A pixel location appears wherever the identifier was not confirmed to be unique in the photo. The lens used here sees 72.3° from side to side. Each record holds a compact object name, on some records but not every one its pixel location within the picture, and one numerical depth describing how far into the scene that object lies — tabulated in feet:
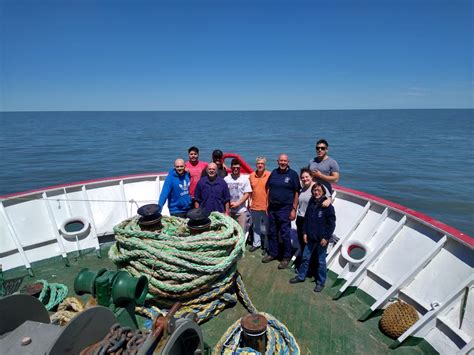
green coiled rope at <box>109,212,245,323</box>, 9.98
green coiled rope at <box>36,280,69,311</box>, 11.07
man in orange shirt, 14.19
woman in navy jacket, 11.83
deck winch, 6.72
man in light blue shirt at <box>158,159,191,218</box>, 13.73
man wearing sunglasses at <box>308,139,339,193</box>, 13.65
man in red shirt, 14.97
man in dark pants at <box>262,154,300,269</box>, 13.15
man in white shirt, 14.48
